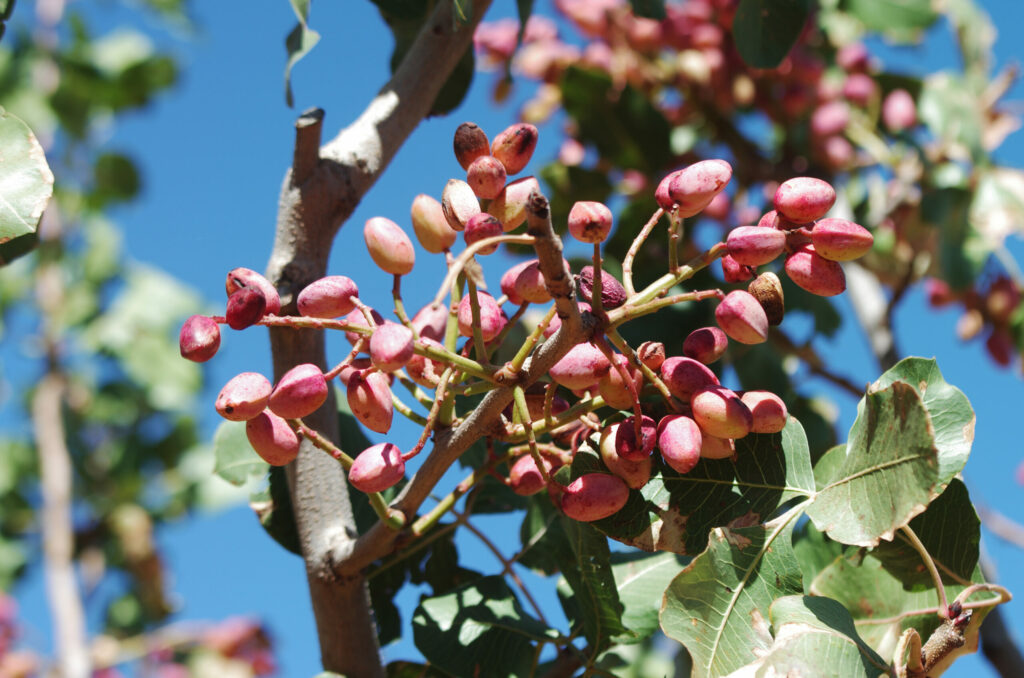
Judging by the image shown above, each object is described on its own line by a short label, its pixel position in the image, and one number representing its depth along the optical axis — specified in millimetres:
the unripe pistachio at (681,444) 539
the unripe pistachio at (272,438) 556
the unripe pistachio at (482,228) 519
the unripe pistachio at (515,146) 588
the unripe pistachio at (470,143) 582
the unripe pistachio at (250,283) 547
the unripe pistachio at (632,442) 548
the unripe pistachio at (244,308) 529
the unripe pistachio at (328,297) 560
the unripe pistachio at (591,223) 526
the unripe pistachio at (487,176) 552
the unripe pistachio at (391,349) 481
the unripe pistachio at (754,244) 544
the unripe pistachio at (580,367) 544
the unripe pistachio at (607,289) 521
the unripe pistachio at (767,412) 567
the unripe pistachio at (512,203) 562
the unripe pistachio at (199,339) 539
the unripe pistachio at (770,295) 561
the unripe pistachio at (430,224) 576
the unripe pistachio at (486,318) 580
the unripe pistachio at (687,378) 557
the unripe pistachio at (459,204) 551
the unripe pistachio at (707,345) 579
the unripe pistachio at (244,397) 529
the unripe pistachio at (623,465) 563
